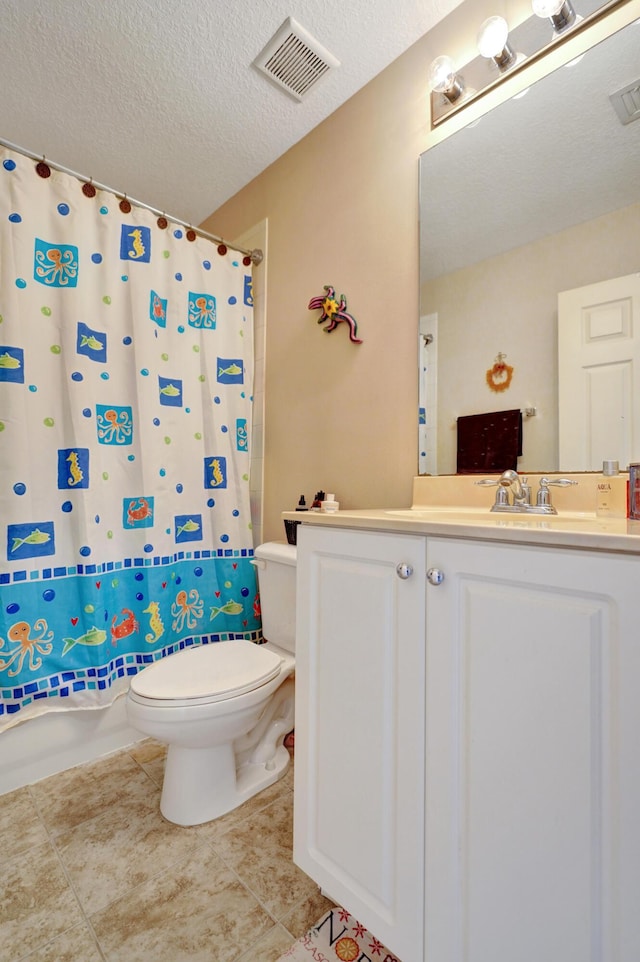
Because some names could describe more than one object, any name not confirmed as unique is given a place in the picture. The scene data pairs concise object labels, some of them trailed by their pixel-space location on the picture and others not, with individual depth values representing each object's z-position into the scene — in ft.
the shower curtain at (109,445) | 4.44
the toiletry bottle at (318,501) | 5.17
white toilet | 3.67
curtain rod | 4.45
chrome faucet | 3.41
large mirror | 3.32
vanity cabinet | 1.74
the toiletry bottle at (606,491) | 3.08
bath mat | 2.86
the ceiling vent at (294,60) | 4.37
